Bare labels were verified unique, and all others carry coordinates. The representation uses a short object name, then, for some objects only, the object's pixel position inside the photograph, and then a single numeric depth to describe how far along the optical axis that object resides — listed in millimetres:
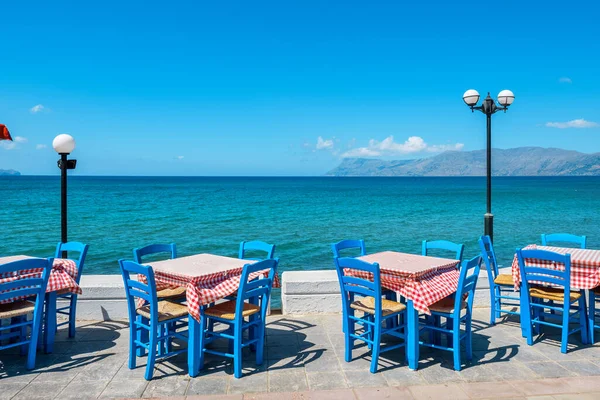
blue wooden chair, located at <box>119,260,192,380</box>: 4129
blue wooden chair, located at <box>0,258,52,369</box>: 4262
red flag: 5361
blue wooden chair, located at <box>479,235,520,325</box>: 5859
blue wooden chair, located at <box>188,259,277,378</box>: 4254
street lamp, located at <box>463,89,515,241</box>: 7738
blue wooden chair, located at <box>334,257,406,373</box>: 4320
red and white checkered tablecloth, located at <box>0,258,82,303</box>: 4633
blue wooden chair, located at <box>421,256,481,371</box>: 4355
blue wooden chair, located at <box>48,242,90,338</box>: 5324
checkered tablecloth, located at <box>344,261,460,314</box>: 4383
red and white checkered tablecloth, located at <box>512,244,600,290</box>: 5000
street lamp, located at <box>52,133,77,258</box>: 6902
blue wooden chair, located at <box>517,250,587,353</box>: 4844
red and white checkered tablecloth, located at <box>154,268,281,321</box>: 4238
